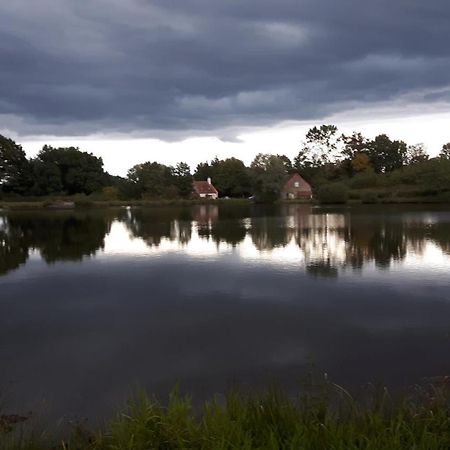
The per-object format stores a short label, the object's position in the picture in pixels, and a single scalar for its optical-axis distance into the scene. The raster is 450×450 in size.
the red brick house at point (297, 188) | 107.39
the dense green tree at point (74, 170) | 102.44
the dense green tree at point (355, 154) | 107.56
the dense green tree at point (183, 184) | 100.12
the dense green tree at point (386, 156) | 111.25
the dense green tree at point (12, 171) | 97.19
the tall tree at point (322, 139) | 117.06
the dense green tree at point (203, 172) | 126.70
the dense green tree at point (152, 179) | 98.59
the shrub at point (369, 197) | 78.41
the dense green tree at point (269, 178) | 96.38
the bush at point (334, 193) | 81.81
